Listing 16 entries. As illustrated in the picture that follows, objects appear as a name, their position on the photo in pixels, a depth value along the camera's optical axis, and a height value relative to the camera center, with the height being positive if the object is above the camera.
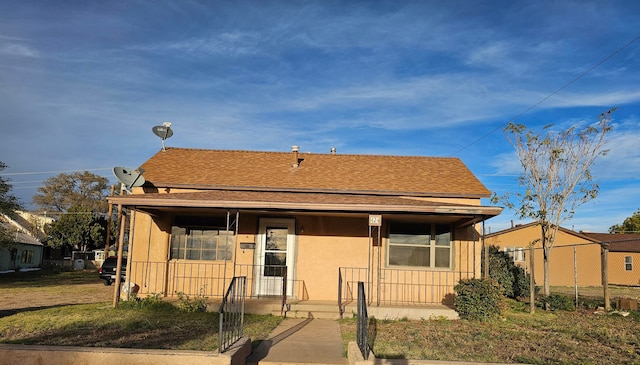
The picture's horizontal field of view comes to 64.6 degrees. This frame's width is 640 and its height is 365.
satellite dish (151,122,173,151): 14.40 +3.18
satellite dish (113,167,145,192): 12.18 +1.59
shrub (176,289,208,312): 11.09 -1.32
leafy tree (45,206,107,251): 39.62 +0.84
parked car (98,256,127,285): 20.39 -1.18
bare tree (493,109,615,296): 15.54 +2.05
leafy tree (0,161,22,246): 23.53 +1.61
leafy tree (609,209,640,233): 50.07 +3.46
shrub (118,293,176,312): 11.16 -1.36
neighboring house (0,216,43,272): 32.78 -1.02
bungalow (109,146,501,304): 12.60 +0.05
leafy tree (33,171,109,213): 52.50 +4.96
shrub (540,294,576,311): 13.18 -1.23
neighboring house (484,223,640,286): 29.30 +0.00
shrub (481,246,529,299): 17.17 -0.74
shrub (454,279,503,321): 10.73 -1.00
